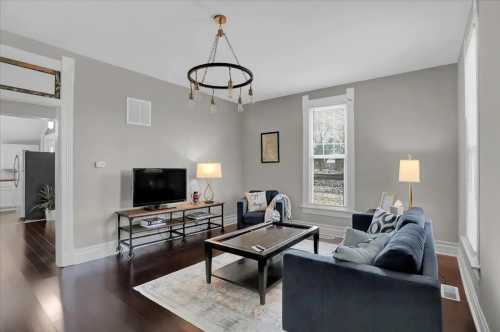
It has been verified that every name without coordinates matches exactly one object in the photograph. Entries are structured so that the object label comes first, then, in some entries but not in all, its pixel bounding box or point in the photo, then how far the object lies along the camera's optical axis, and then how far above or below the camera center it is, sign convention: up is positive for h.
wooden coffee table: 2.42 -0.85
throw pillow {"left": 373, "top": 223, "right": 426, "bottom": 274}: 1.42 -0.51
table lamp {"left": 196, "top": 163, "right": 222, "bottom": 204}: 4.74 -0.06
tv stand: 3.69 -0.91
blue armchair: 4.44 -0.85
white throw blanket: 4.37 -0.78
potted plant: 6.14 -0.89
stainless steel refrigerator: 6.25 -0.28
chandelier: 2.45 +1.49
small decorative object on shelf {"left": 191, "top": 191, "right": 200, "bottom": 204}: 4.61 -0.55
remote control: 2.50 -0.82
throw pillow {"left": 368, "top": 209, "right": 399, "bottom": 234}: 2.62 -0.60
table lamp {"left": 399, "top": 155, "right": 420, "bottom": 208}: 3.40 -0.05
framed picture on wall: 5.48 +0.44
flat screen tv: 3.83 -0.31
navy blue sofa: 1.29 -0.74
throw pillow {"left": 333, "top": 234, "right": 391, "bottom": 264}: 1.59 -0.57
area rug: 2.06 -1.27
